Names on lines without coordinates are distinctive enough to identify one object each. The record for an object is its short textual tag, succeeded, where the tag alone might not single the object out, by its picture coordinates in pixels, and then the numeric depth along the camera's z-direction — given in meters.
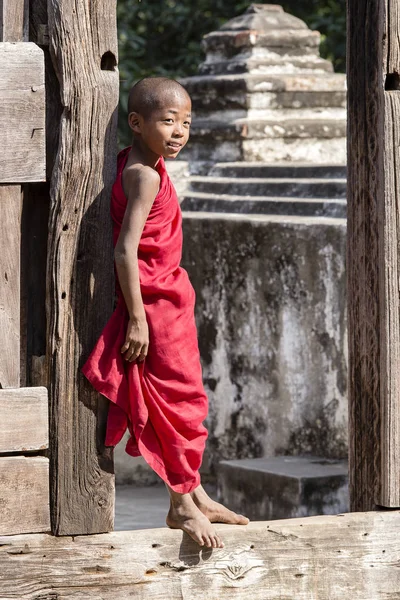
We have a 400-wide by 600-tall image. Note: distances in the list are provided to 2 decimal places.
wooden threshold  7.17
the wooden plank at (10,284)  7.06
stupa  15.76
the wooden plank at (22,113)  7.02
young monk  7.11
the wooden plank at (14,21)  7.17
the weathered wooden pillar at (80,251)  7.14
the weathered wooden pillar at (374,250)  7.87
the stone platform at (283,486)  12.11
